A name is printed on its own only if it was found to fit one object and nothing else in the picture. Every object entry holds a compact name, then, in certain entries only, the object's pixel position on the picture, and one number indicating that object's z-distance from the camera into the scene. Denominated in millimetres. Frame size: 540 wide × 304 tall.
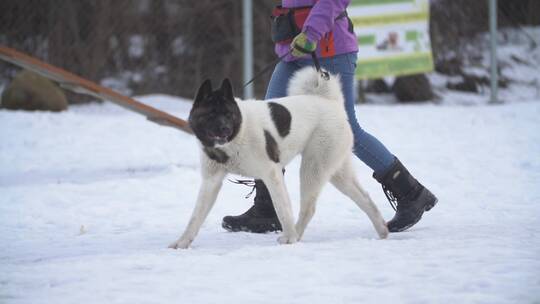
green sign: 17906
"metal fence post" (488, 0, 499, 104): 18375
